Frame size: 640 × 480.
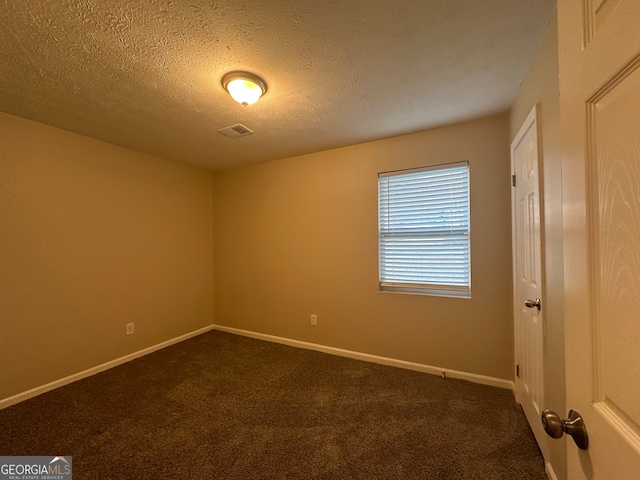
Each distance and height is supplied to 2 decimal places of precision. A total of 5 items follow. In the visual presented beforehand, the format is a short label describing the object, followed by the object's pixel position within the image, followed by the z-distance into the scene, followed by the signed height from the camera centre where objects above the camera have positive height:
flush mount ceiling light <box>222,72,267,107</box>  1.77 +1.07
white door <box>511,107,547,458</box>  1.62 -0.27
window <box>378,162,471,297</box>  2.56 +0.08
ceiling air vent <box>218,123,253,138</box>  2.54 +1.10
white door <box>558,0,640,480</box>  0.43 +0.01
